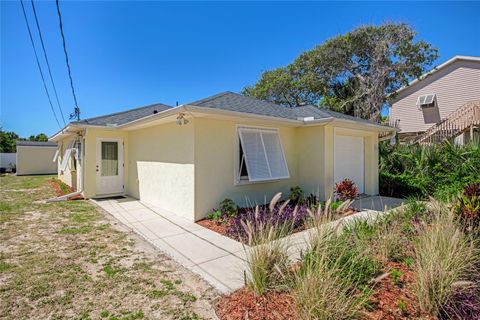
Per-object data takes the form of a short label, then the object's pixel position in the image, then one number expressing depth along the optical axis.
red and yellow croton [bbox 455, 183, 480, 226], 5.05
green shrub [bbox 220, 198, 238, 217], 7.38
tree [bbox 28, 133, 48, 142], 49.50
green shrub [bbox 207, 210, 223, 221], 7.24
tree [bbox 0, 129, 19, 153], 35.59
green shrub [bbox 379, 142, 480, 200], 10.46
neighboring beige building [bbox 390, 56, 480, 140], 18.36
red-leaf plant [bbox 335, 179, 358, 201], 9.06
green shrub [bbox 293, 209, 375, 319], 2.70
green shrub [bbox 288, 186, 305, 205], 9.08
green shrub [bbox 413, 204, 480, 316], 3.02
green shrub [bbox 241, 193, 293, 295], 3.42
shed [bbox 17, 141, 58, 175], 24.70
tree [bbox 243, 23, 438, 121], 21.44
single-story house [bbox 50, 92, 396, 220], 7.51
